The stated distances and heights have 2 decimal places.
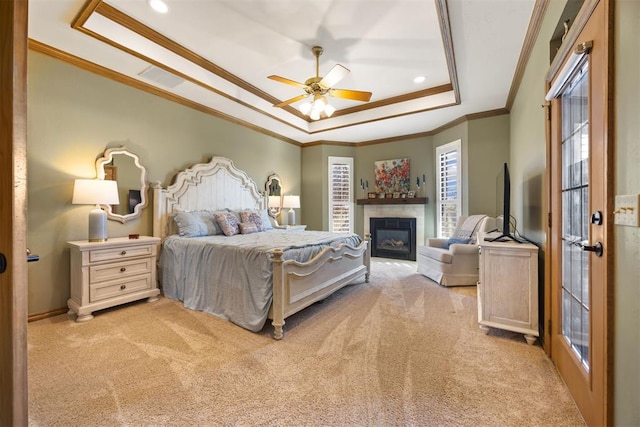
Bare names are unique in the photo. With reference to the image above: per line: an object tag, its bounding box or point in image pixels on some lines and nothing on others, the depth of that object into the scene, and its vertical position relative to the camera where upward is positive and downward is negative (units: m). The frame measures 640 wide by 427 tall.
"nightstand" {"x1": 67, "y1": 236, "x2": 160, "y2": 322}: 2.73 -0.65
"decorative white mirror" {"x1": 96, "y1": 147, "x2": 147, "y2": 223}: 3.23 +0.45
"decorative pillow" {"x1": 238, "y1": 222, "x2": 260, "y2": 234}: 4.11 -0.22
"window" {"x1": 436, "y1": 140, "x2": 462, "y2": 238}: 5.09 +0.51
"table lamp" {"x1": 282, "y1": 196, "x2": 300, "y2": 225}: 5.66 +0.20
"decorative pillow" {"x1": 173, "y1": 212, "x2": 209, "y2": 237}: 3.65 -0.15
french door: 1.18 -0.04
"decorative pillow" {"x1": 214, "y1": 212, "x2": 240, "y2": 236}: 3.86 -0.14
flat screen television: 2.53 -0.06
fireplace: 5.93 -0.56
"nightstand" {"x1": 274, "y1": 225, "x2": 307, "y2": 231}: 5.25 -0.28
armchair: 3.93 -0.70
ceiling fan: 2.88 +1.42
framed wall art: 6.06 +0.86
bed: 2.50 -0.53
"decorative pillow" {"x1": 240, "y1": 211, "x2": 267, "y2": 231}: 4.36 -0.08
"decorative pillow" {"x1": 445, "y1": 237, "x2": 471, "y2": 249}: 4.20 -0.44
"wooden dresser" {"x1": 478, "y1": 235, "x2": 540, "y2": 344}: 2.21 -0.64
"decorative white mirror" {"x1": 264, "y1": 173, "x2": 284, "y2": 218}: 5.57 +0.43
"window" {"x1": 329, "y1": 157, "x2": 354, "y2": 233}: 6.57 +0.44
